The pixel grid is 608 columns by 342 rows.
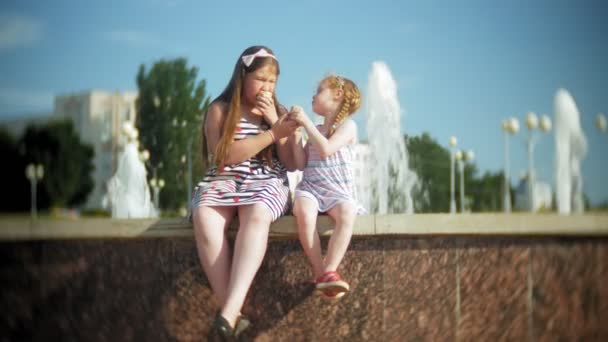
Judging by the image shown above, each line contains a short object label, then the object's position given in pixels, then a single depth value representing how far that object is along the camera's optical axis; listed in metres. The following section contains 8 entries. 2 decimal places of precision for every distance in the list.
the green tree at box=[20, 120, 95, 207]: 38.02
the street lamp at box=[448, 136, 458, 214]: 21.63
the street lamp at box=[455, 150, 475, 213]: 29.22
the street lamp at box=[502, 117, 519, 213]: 25.50
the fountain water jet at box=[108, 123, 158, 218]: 10.81
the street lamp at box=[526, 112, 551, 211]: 19.81
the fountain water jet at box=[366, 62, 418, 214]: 10.62
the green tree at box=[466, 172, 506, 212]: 47.31
